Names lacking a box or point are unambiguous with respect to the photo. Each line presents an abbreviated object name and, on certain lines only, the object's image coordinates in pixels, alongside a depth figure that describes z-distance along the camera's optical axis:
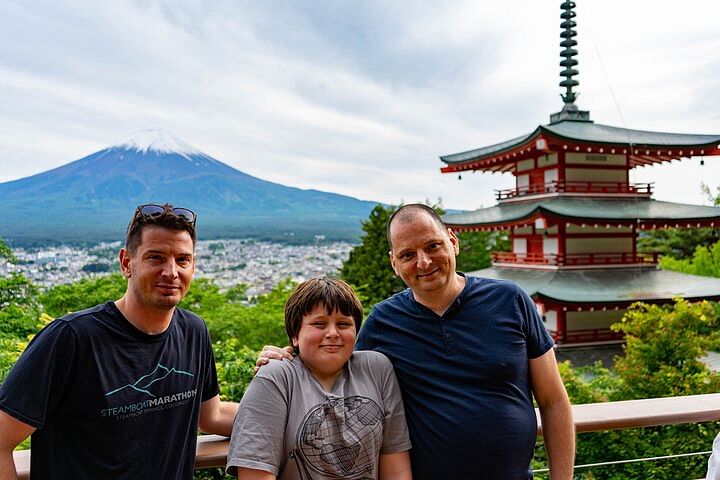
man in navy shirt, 1.68
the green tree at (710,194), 29.12
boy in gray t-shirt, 1.51
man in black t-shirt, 1.39
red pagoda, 13.25
